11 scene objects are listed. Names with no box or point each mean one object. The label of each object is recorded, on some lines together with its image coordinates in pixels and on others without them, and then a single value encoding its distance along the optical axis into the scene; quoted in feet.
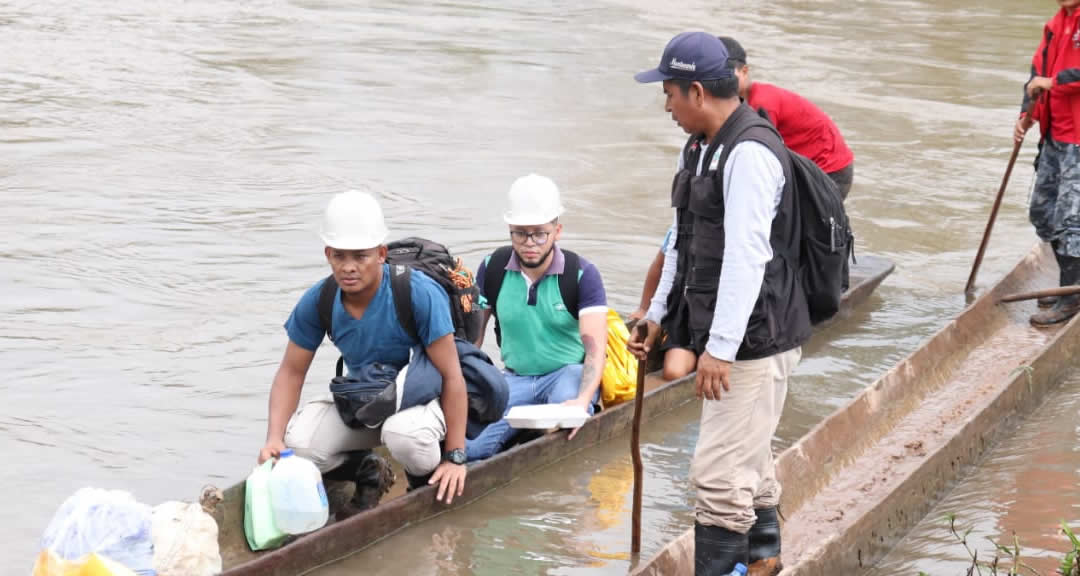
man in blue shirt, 17.74
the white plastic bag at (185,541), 16.08
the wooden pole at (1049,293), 28.91
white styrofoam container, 21.72
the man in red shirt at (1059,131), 27.55
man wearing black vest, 14.17
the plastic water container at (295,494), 17.67
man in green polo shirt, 21.44
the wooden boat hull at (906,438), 18.42
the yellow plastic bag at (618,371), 24.04
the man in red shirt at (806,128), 27.73
